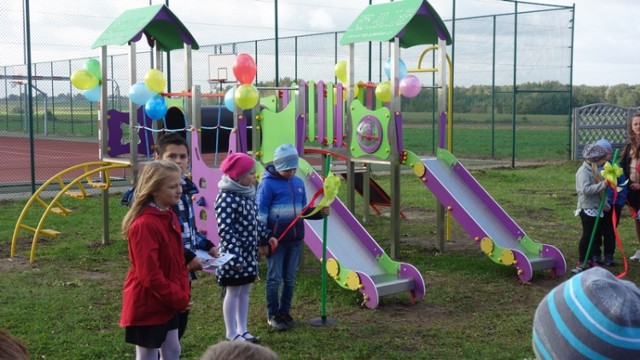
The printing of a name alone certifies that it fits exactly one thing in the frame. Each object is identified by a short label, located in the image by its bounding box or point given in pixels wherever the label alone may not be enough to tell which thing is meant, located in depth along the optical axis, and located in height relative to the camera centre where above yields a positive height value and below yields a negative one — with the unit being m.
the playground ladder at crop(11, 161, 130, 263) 8.27 -0.87
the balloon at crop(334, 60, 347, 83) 9.96 +0.69
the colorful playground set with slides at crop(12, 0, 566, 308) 7.15 -0.21
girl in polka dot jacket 5.13 -0.74
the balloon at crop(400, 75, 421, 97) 8.29 +0.39
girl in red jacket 3.77 -0.70
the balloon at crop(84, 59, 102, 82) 8.80 +0.63
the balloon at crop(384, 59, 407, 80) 8.72 +0.63
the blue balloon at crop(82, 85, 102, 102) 8.92 +0.34
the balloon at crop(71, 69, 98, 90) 8.68 +0.49
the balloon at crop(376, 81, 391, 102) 8.66 +0.35
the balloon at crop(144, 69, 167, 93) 8.09 +0.43
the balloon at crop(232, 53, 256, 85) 7.39 +0.52
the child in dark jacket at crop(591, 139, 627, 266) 7.84 -1.13
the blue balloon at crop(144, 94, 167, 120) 8.02 +0.16
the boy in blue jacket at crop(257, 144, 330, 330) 5.78 -0.77
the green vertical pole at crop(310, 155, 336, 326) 5.79 -1.43
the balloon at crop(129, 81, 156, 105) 8.20 +0.31
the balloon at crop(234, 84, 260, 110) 7.20 +0.25
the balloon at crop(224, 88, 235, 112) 7.71 +0.22
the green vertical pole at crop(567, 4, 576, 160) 18.84 +1.21
